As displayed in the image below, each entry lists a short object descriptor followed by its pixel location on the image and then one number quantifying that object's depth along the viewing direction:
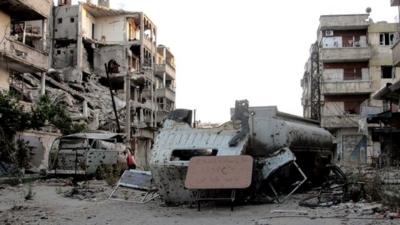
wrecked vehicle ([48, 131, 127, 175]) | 21.30
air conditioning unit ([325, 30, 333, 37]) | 47.62
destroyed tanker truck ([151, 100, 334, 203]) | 11.57
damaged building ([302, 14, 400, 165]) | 46.25
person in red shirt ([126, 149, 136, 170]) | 22.88
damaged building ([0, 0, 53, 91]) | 25.81
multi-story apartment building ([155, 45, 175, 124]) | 64.56
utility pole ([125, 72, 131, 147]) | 33.53
